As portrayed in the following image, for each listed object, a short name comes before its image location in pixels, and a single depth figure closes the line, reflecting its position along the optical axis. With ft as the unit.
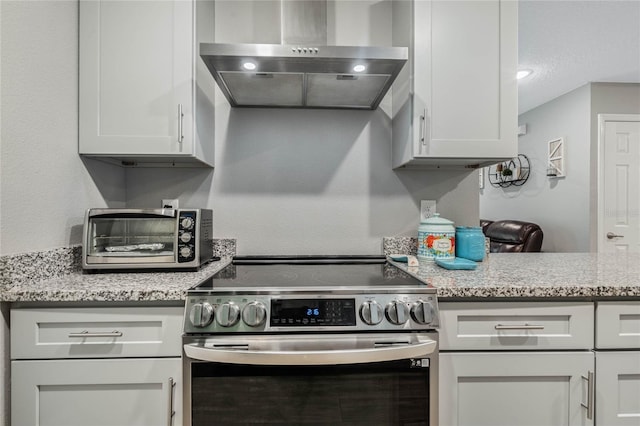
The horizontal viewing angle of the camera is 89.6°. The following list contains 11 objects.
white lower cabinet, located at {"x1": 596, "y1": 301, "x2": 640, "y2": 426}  3.56
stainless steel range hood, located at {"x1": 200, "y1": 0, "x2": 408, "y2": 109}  3.97
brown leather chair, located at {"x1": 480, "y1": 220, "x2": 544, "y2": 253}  11.70
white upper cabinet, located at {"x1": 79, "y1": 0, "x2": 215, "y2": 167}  4.50
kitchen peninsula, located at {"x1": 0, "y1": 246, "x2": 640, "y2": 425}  3.53
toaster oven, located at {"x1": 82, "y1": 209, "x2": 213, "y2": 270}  4.34
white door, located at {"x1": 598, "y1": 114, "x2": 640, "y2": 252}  11.76
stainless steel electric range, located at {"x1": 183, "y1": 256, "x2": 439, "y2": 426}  3.27
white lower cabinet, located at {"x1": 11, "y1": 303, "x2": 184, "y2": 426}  3.33
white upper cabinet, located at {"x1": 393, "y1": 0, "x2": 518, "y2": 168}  4.74
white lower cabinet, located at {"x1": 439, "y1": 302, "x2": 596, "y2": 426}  3.54
